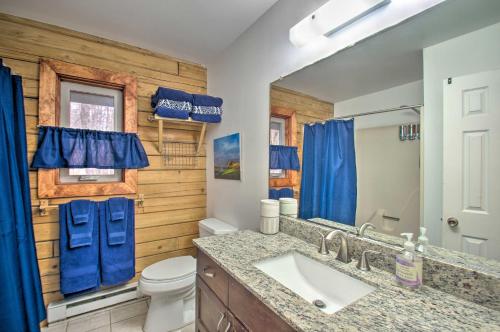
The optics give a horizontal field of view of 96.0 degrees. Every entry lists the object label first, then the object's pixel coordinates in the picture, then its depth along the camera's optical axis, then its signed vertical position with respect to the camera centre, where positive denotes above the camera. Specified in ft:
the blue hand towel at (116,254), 6.10 -2.48
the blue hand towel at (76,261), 5.65 -2.47
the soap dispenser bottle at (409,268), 2.56 -1.20
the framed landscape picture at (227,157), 6.33 +0.22
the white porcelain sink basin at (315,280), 2.91 -1.68
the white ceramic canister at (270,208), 4.62 -0.91
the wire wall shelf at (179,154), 7.35 +0.36
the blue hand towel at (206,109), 6.77 +1.72
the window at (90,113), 6.13 +1.49
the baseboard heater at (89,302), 5.70 -3.72
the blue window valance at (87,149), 5.53 +0.41
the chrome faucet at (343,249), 3.30 -1.26
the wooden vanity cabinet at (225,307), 2.52 -1.93
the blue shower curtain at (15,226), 4.44 -1.27
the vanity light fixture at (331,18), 3.20 +2.29
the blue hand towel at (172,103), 6.22 +1.75
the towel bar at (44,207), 5.58 -1.06
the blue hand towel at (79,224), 5.69 -1.52
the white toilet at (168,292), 5.31 -3.12
